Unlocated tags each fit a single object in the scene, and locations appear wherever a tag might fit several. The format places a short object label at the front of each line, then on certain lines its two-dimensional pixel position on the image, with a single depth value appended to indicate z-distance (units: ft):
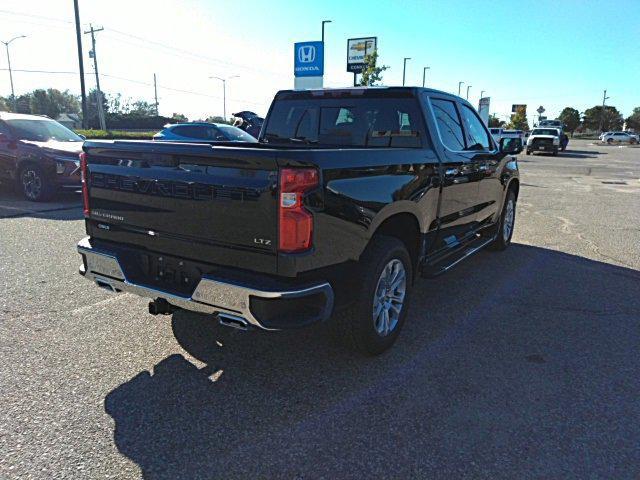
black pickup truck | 8.87
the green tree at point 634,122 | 359.66
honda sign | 66.08
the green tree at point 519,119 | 299.58
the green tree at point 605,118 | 343.26
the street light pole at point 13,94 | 212.91
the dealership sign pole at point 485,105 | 136.67
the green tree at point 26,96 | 370.76
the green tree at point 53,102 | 405.59
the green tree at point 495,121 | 321.21
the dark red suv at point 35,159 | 31.45
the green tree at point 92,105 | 255.50
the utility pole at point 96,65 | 137.59
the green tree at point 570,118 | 330.13
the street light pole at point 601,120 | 334.91
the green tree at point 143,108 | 382.09
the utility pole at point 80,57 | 100.30
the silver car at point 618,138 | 233.76
